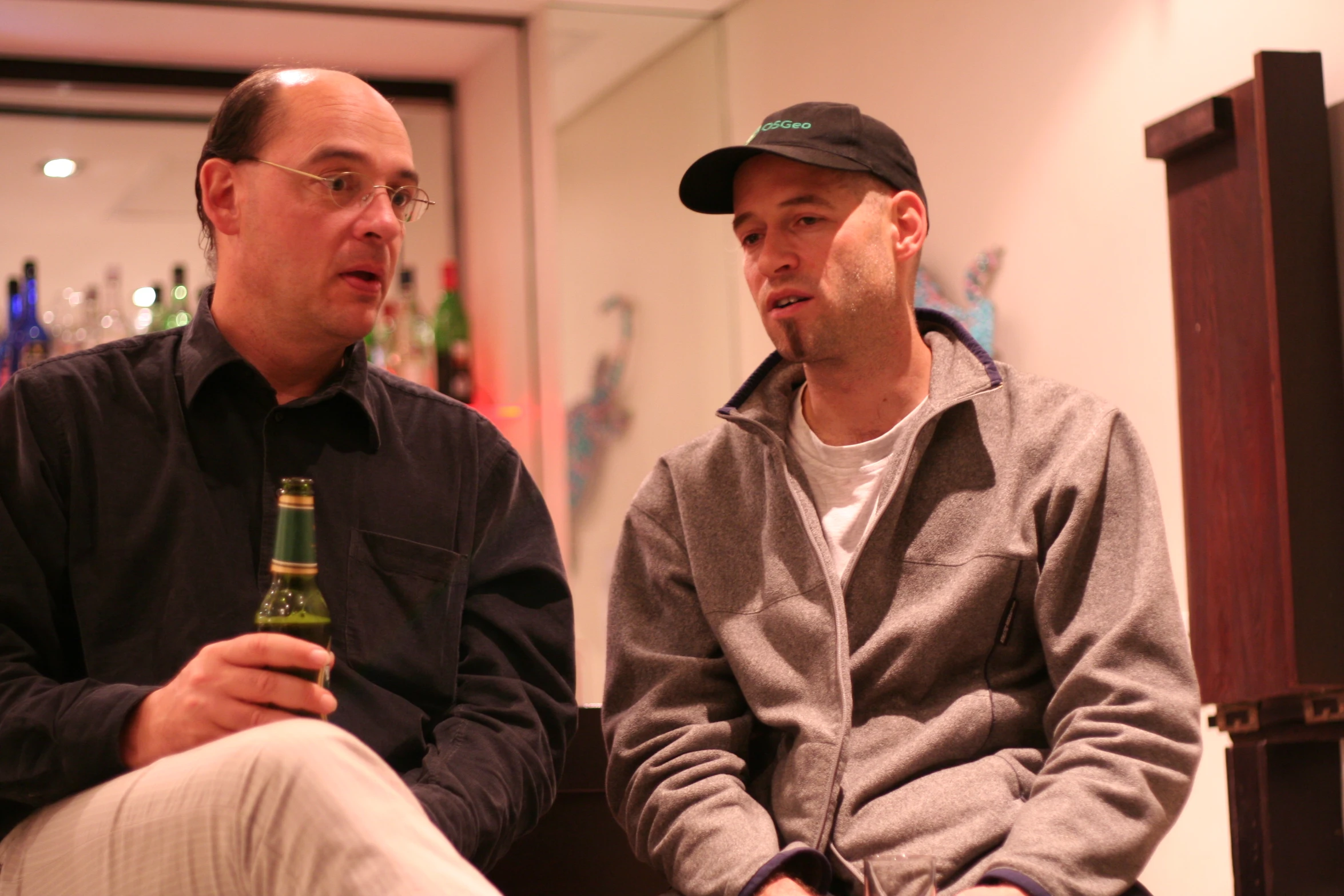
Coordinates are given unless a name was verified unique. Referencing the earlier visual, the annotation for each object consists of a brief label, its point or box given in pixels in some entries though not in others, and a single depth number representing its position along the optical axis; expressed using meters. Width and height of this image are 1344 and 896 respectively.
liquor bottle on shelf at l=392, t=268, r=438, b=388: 4.51
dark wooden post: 2.32
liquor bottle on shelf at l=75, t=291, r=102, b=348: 4.14
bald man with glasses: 1.47
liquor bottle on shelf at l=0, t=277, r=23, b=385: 3.98
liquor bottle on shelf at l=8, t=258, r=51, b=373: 3.98
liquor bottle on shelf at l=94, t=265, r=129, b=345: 4.18
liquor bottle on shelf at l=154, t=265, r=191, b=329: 4.15
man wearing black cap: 1.67
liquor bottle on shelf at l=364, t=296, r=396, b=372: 4.48
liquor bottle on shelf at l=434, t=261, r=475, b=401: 4.48
